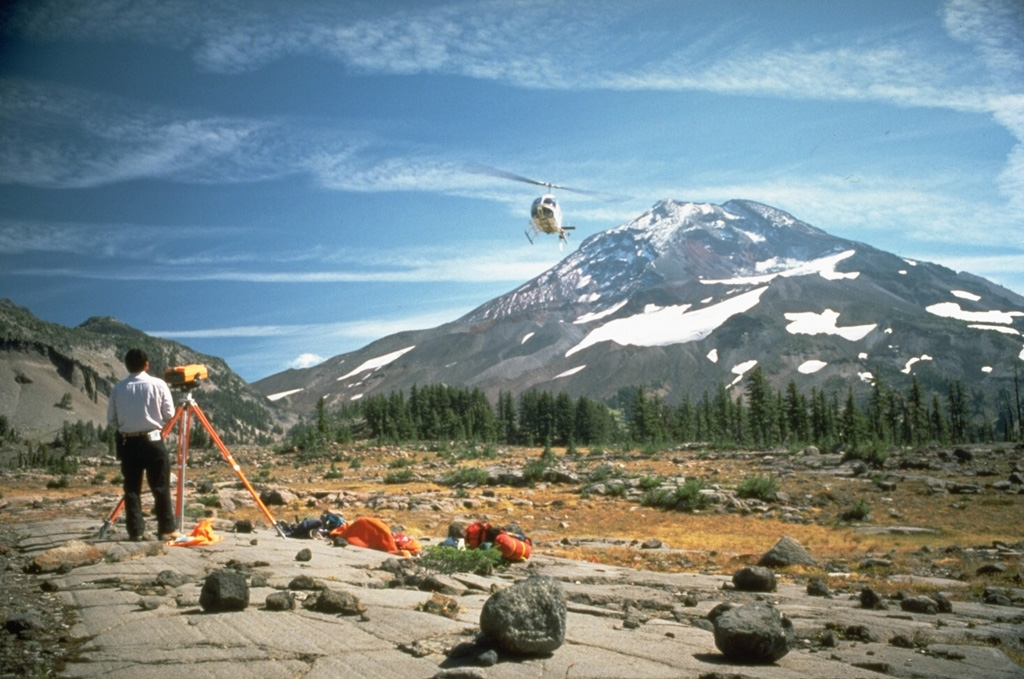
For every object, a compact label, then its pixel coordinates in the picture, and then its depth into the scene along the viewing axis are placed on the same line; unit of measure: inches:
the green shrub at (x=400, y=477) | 1326.3
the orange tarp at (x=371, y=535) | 421.0
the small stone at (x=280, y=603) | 220.8
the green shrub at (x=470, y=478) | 1250.0
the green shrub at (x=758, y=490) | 1006.4
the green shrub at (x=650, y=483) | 1064.8
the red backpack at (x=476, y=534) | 405.4
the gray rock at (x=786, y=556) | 493.4
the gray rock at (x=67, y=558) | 271.3
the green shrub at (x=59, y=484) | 1101.1
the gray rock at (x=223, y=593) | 210.8
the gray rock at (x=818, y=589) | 368.8
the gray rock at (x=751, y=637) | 199.8
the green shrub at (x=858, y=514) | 834.8
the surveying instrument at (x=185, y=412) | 358.4
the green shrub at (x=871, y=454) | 1594.5
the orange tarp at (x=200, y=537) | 328.8
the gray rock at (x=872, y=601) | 331.9
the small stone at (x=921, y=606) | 330.3
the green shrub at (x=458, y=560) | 334.3
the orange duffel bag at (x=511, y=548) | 406.9
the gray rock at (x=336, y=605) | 222.8
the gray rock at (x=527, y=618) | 188.7
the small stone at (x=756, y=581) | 371.2
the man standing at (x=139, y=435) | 313.7
